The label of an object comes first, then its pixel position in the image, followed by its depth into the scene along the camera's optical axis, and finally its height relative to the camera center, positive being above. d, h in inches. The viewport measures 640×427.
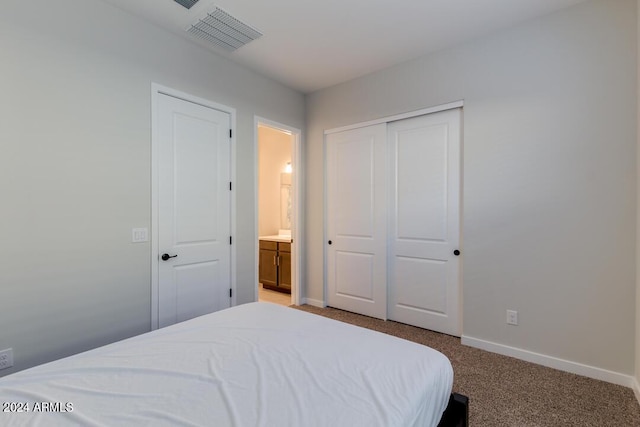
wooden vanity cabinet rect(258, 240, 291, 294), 177.0 -33.5
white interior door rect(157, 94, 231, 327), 101.4 +0.4
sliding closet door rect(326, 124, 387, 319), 134.3 -4.4
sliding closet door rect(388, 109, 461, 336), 115.3 -4.2
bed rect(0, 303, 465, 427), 36.5 -24.8
